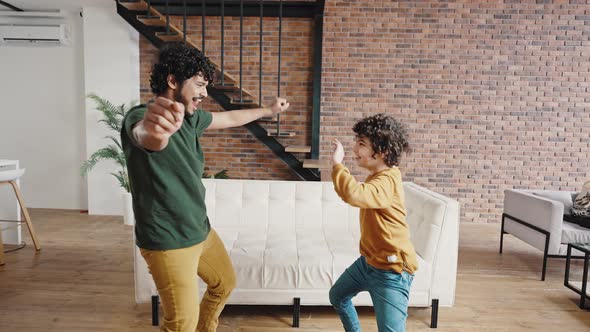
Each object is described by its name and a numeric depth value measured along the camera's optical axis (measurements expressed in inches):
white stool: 131.7
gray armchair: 127.7
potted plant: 189.8
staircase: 188.4
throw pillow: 138.4
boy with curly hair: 59.1
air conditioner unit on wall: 211.8
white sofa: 92.3
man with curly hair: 51.9
